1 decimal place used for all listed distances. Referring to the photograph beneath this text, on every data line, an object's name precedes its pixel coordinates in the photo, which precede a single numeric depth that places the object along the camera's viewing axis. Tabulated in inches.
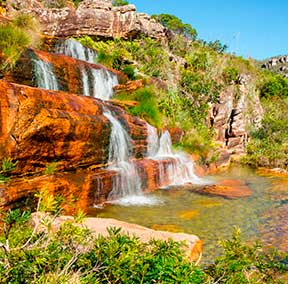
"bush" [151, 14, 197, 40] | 2057.1
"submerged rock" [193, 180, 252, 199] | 469.0
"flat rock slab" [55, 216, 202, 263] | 230.5
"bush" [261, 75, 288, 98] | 1512.1
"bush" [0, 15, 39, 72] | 475.8
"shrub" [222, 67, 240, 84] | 1214.3
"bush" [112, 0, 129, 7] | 1778.4
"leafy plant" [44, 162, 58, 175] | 153.9
